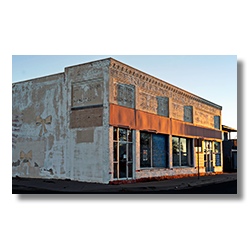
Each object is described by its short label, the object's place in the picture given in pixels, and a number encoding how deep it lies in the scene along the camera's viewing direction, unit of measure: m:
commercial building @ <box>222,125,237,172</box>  38.16
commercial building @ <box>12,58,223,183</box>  16.03
